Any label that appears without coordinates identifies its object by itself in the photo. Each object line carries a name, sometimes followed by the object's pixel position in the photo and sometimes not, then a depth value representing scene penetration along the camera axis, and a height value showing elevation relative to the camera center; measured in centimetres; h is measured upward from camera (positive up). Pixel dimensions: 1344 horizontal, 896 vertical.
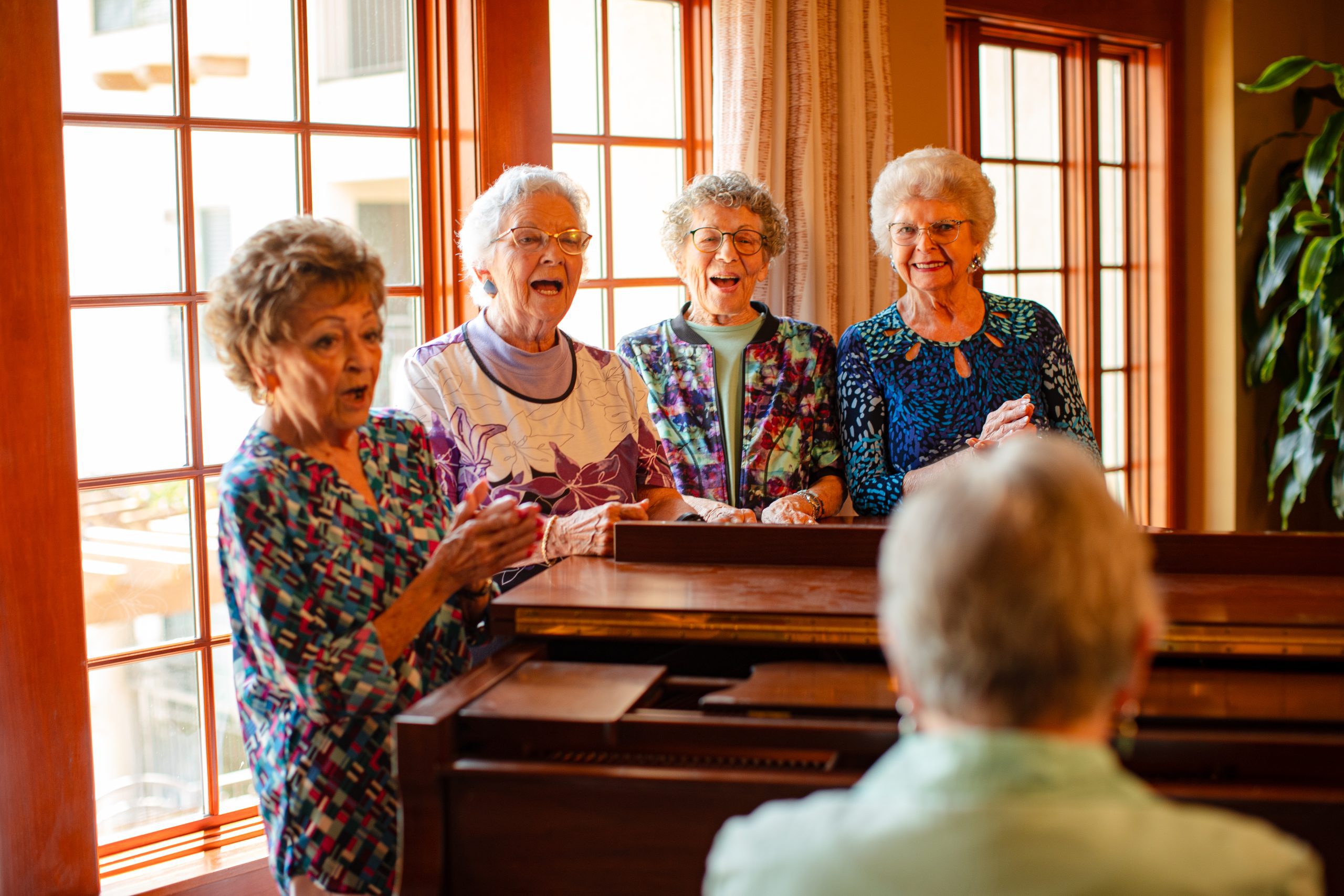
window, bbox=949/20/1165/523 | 457 +68
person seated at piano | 73 -23
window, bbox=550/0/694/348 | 343 +69
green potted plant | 435 +23
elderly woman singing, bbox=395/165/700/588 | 227 -2
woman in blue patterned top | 267 +4
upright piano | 129 -39
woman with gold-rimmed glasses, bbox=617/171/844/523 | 281 +0
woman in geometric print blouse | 149 -23
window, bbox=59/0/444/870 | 258 +16
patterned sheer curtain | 340 +70
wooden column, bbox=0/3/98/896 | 228 -20
